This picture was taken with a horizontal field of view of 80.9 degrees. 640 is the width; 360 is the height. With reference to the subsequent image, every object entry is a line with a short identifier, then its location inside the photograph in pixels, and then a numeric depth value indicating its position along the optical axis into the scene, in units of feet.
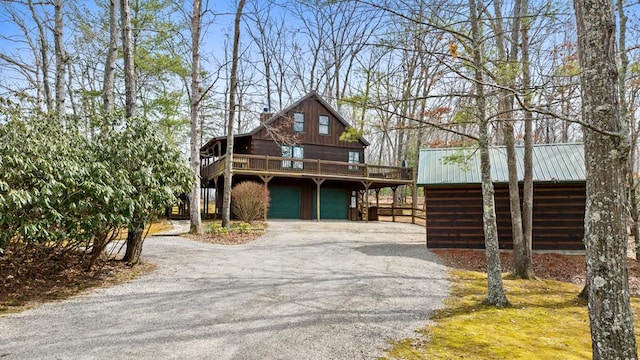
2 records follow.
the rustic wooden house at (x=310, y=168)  73.97
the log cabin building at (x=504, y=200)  41.88
